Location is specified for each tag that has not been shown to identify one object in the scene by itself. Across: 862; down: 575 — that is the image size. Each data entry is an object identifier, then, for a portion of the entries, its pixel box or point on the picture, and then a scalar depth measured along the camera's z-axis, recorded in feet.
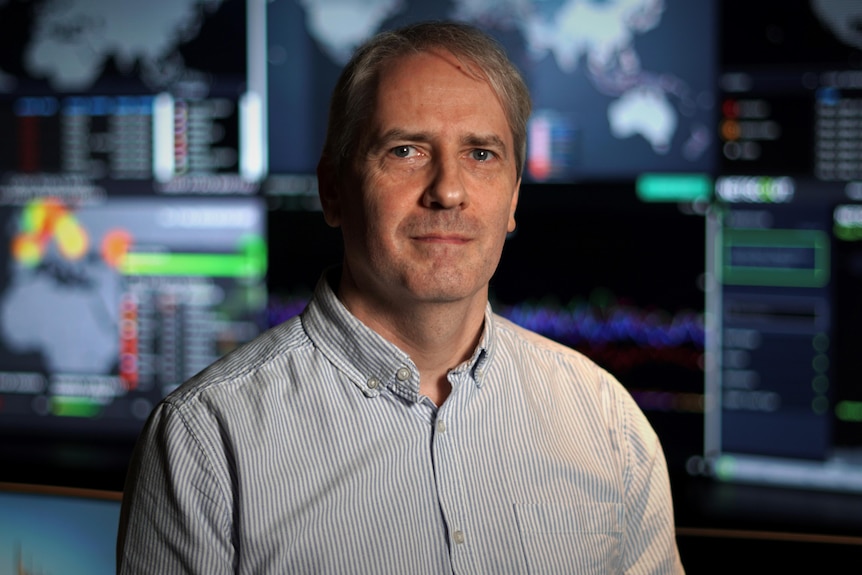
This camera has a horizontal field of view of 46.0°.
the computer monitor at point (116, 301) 8.58
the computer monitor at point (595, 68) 7.50
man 3.68
